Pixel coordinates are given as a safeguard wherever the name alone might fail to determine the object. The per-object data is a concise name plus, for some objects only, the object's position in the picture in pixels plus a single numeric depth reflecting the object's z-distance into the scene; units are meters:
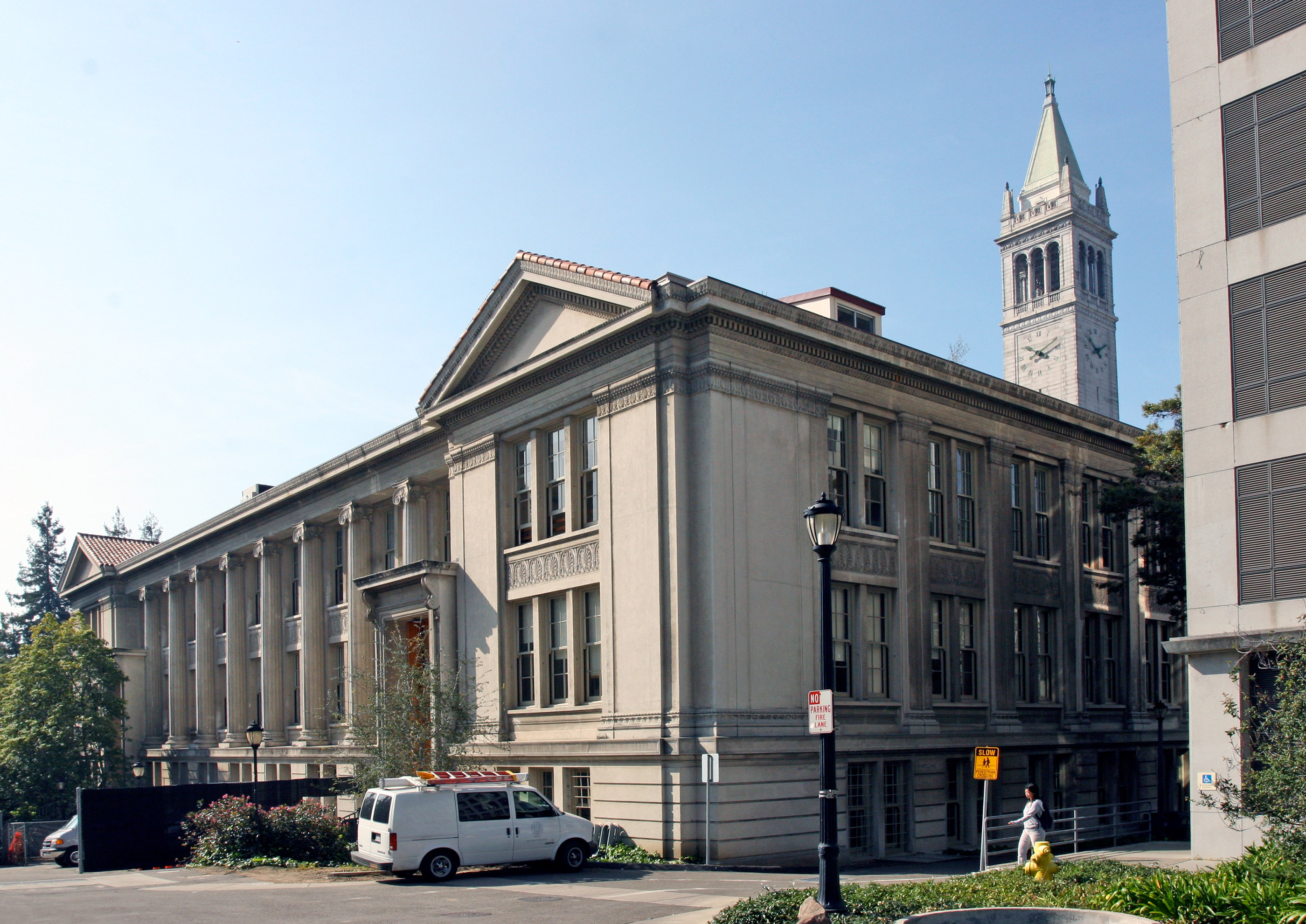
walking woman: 20.62
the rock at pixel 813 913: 12.81
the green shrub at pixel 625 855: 25.47
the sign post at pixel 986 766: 22.20
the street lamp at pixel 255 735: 40.50
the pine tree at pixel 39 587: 93.94
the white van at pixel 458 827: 22.38
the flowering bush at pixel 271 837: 27.81
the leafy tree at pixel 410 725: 28.83
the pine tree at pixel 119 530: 107.19
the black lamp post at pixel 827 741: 14.23
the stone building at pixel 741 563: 26.47
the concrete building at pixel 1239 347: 20.00
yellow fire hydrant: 16.72
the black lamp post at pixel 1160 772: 32.09
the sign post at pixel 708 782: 24.09
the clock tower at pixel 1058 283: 121.56
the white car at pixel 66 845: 33.62
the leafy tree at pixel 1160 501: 33.31
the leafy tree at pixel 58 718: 48.69
